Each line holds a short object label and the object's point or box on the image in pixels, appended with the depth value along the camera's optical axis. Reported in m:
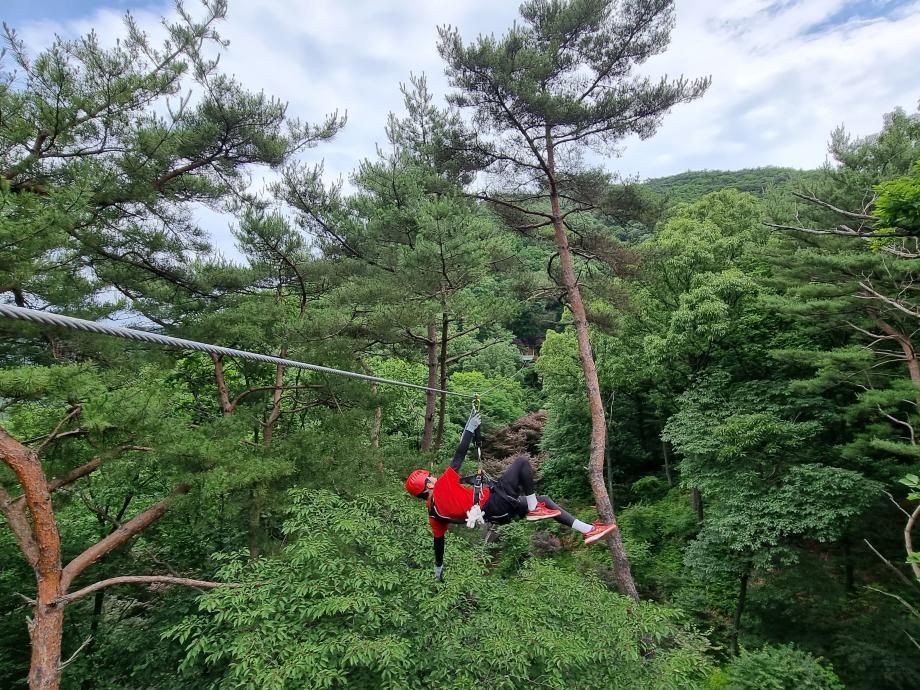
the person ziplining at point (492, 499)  3.18
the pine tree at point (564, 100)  7.38
